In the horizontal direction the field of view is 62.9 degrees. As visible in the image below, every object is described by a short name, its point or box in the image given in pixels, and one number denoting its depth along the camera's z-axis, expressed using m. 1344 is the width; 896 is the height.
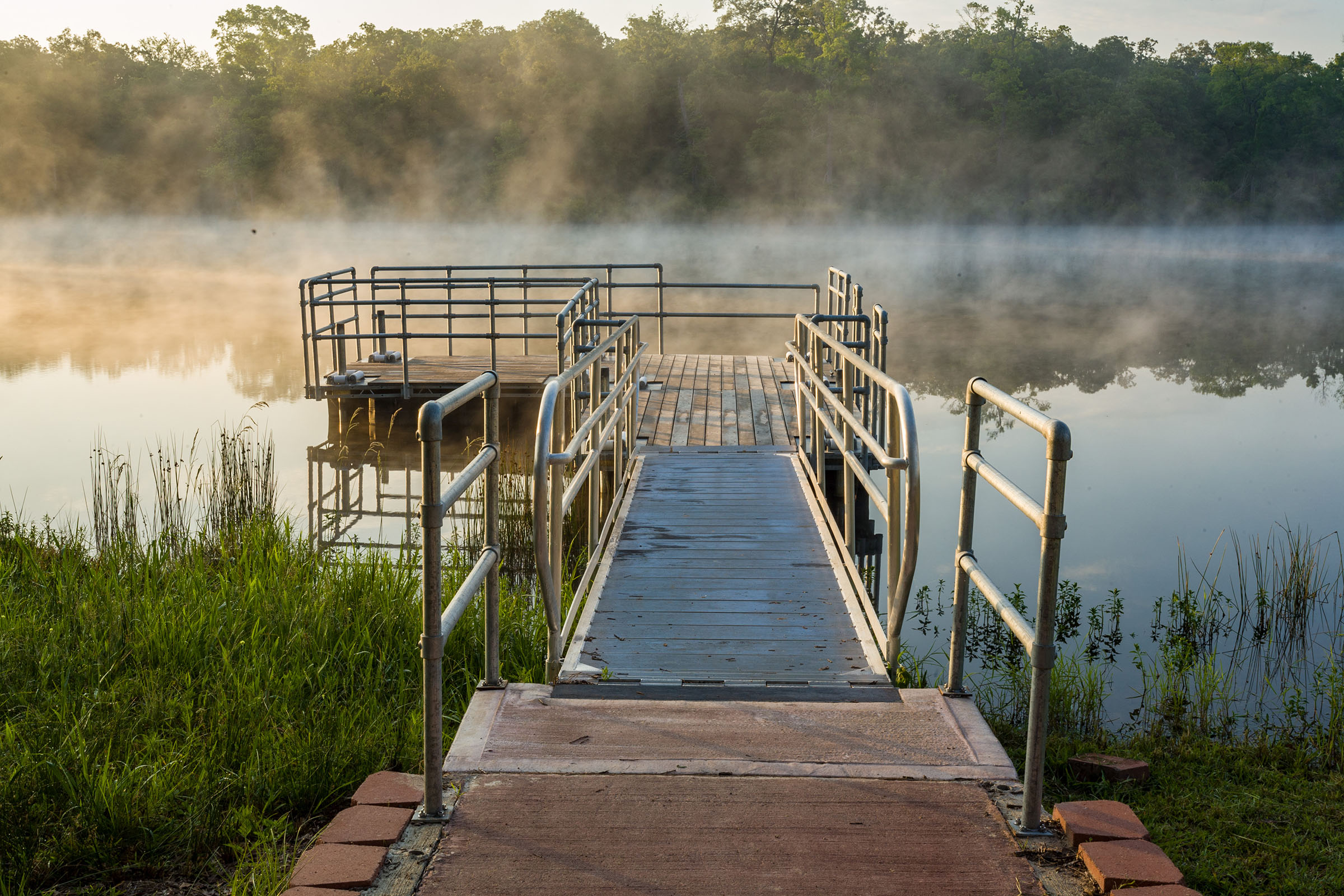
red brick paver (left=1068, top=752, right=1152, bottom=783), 3.62
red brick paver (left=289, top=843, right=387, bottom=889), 2.15
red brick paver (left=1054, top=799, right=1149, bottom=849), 2.30
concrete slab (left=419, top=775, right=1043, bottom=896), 2.15
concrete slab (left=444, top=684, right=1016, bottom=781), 2.60
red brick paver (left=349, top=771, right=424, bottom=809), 2.51
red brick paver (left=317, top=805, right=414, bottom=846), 2.32
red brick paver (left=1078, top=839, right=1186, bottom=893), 2.13
